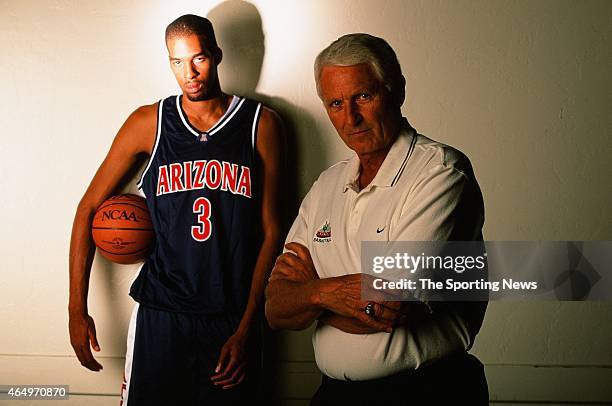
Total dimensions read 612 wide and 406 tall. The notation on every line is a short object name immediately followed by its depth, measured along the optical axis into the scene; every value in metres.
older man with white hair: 1.37
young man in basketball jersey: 2.32
